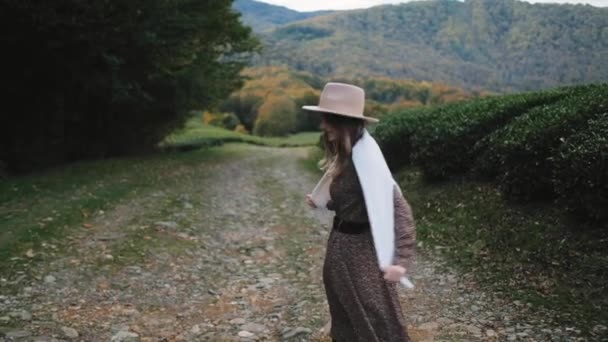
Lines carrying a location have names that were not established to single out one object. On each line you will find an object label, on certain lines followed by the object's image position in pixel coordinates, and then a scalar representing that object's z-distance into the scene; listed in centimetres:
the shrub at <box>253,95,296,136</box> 5472
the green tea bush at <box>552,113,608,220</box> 616
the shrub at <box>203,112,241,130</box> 5942
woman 330
